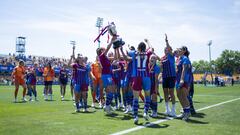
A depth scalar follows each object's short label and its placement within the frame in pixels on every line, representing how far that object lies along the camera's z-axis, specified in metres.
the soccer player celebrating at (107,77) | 11.76
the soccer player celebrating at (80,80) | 12.76
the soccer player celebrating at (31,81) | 19.72
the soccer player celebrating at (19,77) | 18.47
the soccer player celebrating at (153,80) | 11.06
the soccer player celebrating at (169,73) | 11.37
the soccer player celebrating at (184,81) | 10.38
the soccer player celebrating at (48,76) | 20.59
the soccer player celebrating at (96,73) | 15.40
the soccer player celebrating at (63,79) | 19.93
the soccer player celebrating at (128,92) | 12.42
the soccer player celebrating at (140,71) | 9.59
